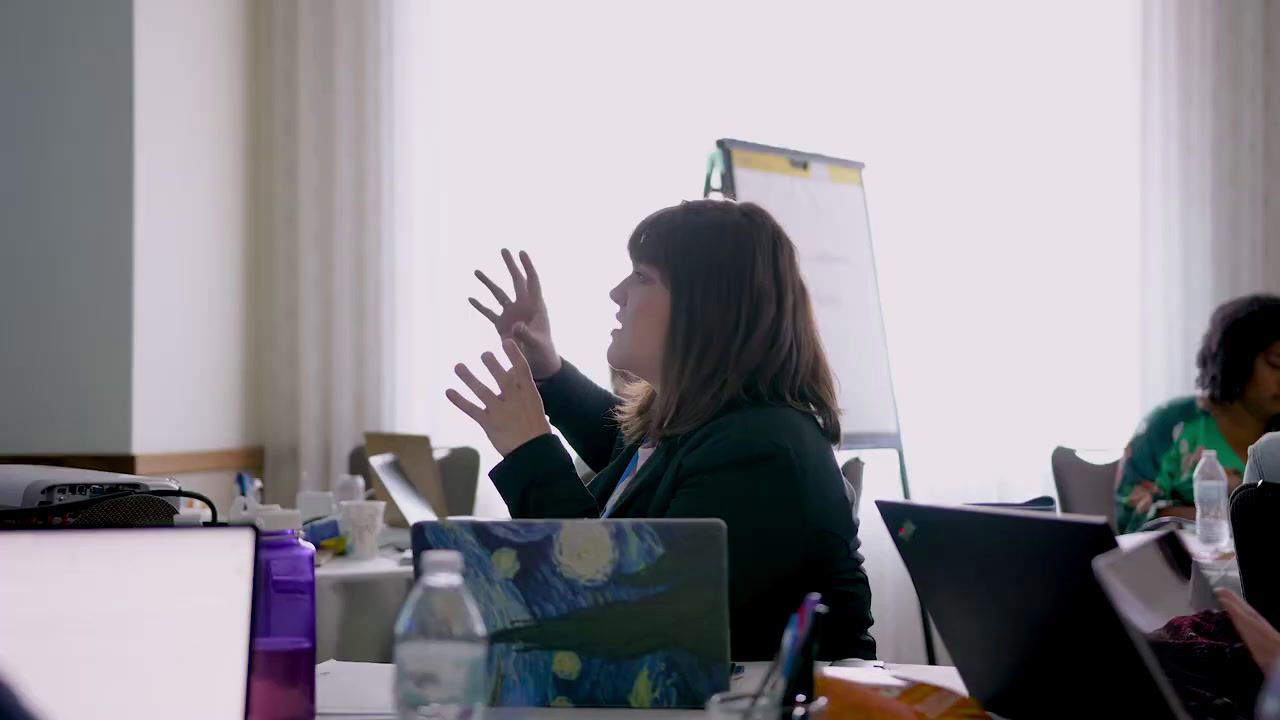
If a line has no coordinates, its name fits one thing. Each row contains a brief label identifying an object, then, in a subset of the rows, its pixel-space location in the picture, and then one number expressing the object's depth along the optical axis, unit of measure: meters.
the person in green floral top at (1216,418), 3.37
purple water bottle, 1.18
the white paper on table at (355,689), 1.29
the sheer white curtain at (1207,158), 4.65
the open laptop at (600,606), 1.18
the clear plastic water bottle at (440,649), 1.07
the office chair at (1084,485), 3.71
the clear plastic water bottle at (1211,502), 2.79
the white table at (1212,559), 1.04
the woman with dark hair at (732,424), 1.52
